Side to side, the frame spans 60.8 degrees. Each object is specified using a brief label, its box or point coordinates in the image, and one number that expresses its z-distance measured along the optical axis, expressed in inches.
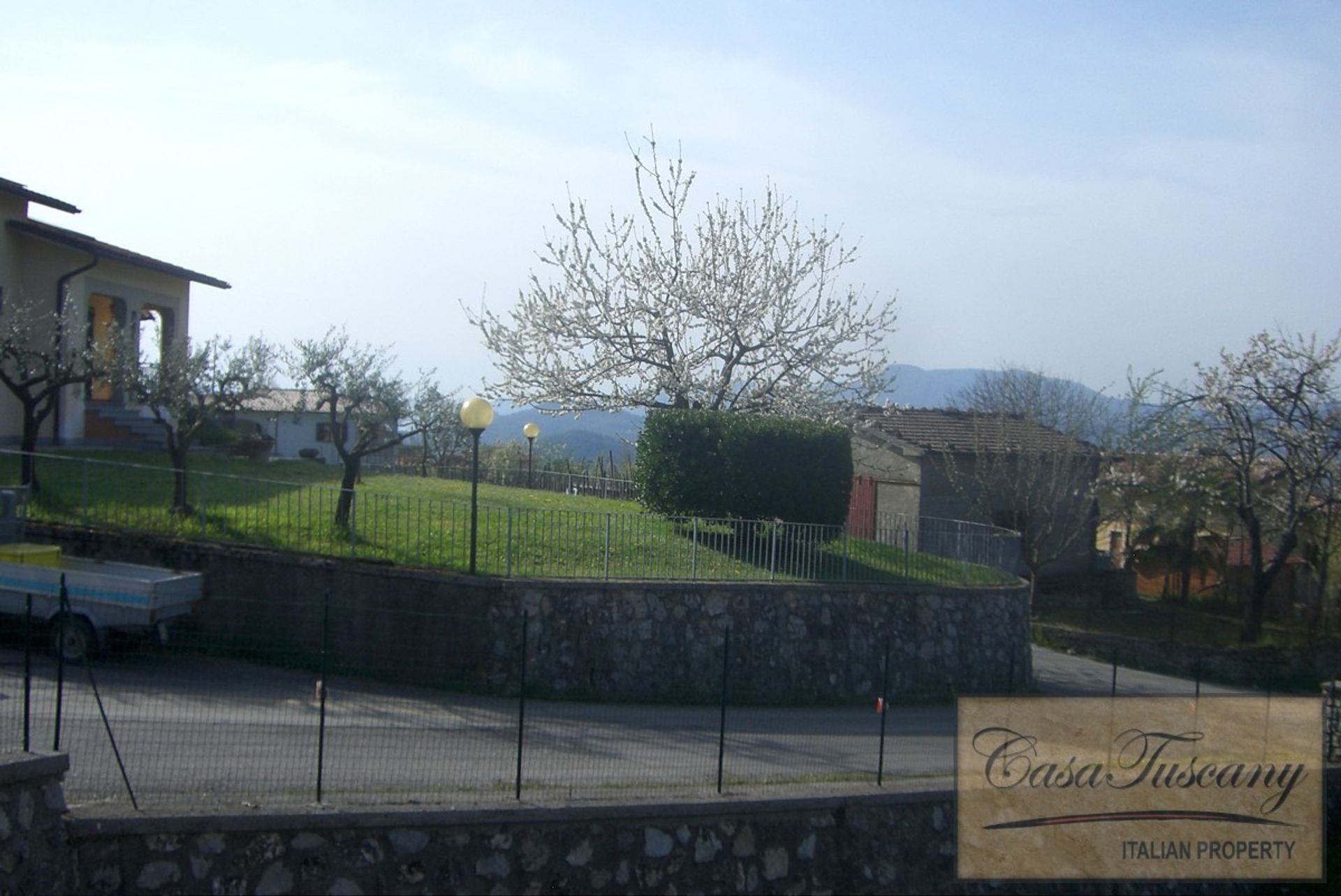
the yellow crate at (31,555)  536.4
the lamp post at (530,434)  1099.9
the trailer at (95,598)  507.2
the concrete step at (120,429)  967.0
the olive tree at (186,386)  689.0
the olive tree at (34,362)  685.9
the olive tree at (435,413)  786.2
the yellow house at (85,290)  867.4
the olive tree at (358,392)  729.6
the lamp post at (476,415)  607.8
